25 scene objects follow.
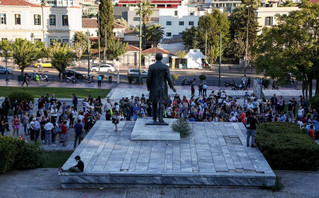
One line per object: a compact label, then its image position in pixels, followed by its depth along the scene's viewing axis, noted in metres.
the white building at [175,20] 76.00
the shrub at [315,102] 23.28
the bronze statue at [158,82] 16.47
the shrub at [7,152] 13.51
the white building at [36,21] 61.19
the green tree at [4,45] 55.44
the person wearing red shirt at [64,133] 18.30
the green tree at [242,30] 58.22
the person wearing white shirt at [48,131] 18.28
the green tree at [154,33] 69.94
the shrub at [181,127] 16.41
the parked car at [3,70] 46.94
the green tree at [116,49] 58.59
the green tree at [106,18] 63.22
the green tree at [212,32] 58.88
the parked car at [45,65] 53.81
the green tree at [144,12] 67.38
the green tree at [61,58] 39.84
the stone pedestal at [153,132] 15.99
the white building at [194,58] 58.22
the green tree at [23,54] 40.45
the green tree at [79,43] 58.22
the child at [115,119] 17.77
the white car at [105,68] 52.03
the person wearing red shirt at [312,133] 18.12
